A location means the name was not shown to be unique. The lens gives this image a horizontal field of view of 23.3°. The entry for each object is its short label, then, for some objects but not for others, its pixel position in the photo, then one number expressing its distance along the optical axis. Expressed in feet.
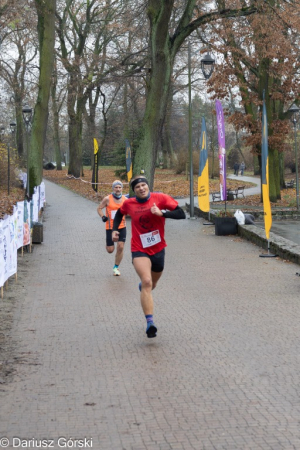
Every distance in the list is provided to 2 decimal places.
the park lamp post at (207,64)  75.61
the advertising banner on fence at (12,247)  40.21
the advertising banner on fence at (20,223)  49.78
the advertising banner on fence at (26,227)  54.75
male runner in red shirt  27.02
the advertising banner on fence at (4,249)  36.16
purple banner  72.69
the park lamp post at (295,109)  100.53
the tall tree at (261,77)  101.13
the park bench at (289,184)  159.97
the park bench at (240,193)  122.58
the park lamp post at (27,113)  102.94
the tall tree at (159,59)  84.48
